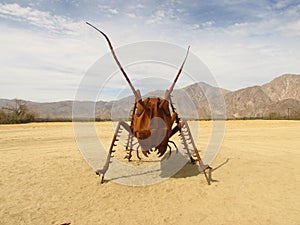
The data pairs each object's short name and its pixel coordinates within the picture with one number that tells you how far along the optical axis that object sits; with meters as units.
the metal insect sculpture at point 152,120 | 6.29
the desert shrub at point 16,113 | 40.44
